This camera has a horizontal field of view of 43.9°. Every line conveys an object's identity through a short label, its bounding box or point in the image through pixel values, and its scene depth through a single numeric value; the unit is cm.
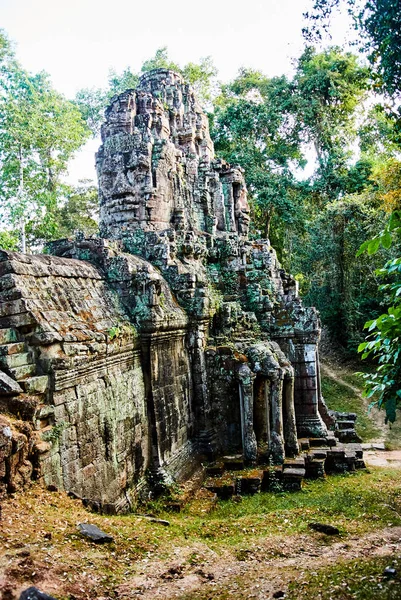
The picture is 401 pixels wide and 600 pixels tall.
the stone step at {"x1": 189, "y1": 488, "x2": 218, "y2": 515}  857
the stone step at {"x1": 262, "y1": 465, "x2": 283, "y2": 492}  1018
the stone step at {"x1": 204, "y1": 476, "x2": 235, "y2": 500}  970
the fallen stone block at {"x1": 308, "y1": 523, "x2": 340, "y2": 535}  689
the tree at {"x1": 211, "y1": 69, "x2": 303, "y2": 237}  2809
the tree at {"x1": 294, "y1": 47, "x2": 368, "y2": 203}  2836
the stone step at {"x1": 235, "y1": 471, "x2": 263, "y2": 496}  995
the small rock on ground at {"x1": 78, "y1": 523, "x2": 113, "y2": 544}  502
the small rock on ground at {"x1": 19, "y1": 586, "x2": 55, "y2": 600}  349
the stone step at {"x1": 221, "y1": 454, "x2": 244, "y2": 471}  1079
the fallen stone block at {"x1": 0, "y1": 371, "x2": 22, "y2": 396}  540
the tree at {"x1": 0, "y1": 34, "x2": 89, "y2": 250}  1981
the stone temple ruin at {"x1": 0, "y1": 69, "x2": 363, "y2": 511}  604
